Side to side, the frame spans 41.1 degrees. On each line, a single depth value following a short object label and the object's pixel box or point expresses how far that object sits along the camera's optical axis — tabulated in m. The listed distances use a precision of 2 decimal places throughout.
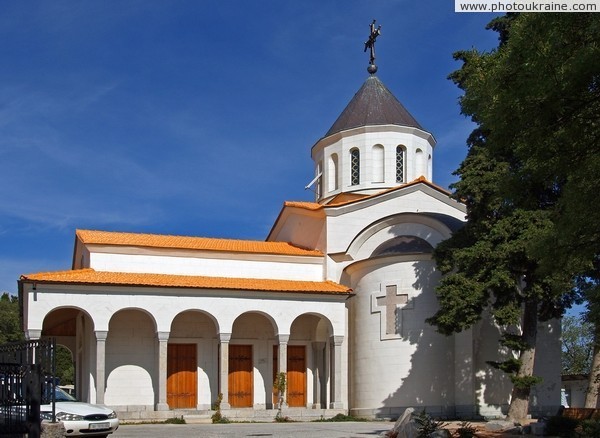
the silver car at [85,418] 15.11
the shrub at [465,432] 14.86
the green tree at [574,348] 54.66
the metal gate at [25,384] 10.56
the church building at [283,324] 26.42
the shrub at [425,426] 14.44
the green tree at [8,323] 60.51
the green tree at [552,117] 9.47
